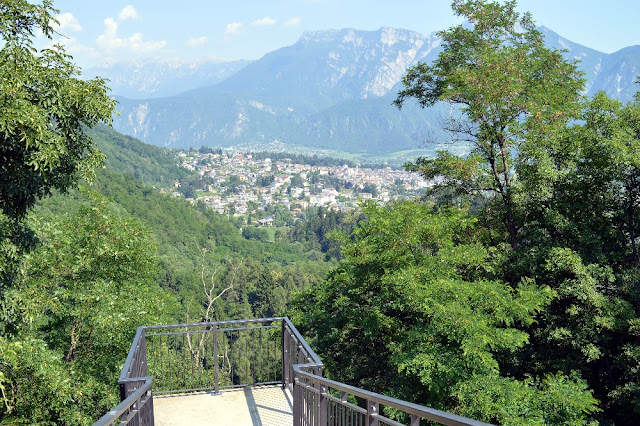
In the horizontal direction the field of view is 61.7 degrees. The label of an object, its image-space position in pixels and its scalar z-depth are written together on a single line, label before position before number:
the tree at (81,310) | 9.74
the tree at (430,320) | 10.40
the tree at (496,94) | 14.04
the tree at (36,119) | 6.17
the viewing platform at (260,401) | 3.23
